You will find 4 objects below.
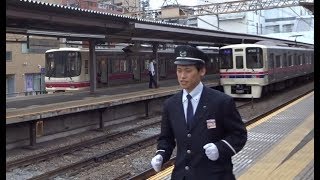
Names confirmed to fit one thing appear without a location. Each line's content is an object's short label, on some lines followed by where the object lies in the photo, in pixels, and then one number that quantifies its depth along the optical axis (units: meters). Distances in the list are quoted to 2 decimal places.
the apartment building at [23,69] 36.31
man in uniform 3.14
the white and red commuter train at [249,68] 21.50
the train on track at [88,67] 23.09
